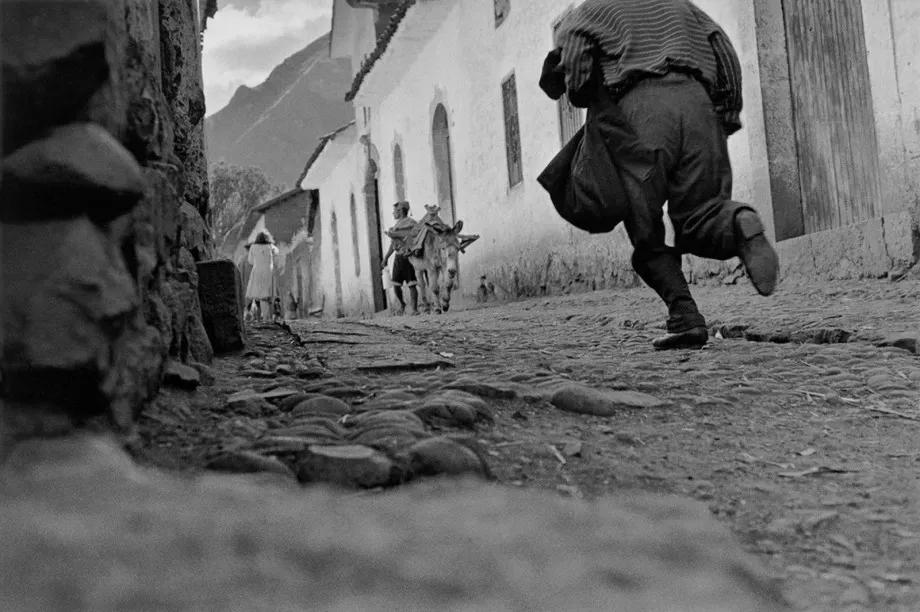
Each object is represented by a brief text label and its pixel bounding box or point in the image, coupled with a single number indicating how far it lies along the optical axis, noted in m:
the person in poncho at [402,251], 13.27
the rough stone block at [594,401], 2.51
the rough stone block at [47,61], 1.33
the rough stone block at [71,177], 1.38
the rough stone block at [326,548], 1.12
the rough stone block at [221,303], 3.14
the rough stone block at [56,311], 1.38
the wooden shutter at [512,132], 13.30
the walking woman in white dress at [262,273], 17.70
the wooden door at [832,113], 7.29
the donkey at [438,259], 12.64
